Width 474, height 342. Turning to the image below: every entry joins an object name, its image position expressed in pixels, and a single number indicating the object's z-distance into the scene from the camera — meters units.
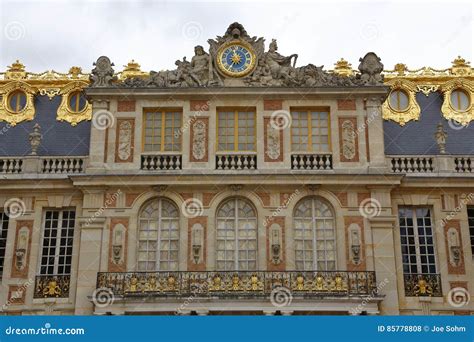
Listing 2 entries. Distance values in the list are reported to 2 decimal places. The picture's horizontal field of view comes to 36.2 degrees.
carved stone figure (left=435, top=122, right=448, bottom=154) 24.08
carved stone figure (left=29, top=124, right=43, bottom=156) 24.20
